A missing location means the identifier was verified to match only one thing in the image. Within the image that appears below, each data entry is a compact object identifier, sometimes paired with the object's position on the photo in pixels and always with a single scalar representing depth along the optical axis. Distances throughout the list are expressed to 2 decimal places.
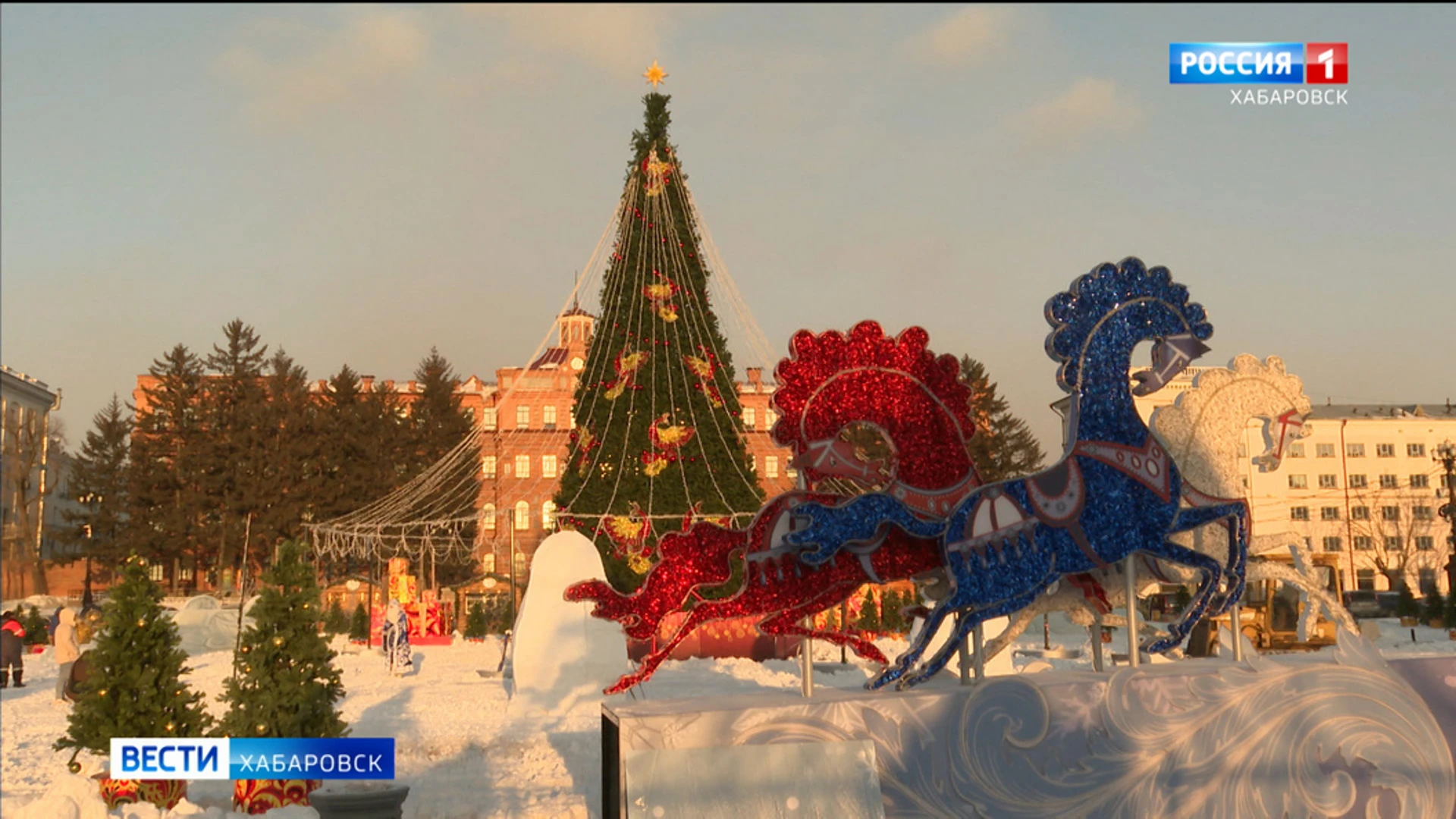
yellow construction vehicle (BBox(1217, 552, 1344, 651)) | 23.98
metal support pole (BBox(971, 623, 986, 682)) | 9.26
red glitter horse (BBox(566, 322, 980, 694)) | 9.11
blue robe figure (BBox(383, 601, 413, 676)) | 22.66
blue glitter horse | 8.97
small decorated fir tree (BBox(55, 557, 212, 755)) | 10.91
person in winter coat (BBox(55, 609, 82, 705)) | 19.34
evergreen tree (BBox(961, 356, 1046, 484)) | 50.69
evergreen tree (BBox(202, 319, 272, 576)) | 50.62
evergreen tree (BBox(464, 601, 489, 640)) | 33.84
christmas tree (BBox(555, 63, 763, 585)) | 27.23
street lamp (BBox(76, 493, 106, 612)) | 53.80
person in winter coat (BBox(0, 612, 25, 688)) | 22.25
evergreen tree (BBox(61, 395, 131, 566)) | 53.41
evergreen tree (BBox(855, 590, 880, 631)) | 31.72
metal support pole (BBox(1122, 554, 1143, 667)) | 9.35
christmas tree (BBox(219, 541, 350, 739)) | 10.59
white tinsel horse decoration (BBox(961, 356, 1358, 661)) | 10.05
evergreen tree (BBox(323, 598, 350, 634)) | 33.23
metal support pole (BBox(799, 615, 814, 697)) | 8.77
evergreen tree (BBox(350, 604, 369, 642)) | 34.03
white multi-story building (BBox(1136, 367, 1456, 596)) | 61.75
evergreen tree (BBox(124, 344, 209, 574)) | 50.94
